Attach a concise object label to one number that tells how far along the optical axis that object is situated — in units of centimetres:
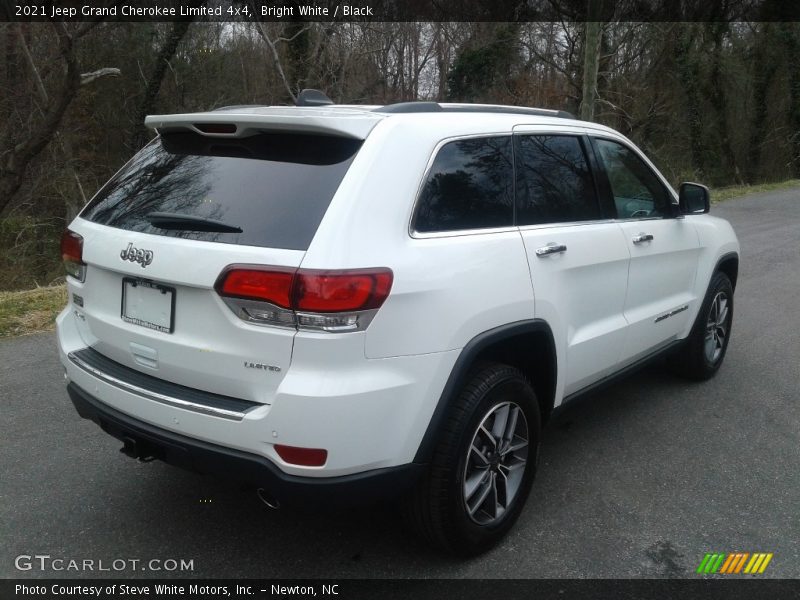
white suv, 244
